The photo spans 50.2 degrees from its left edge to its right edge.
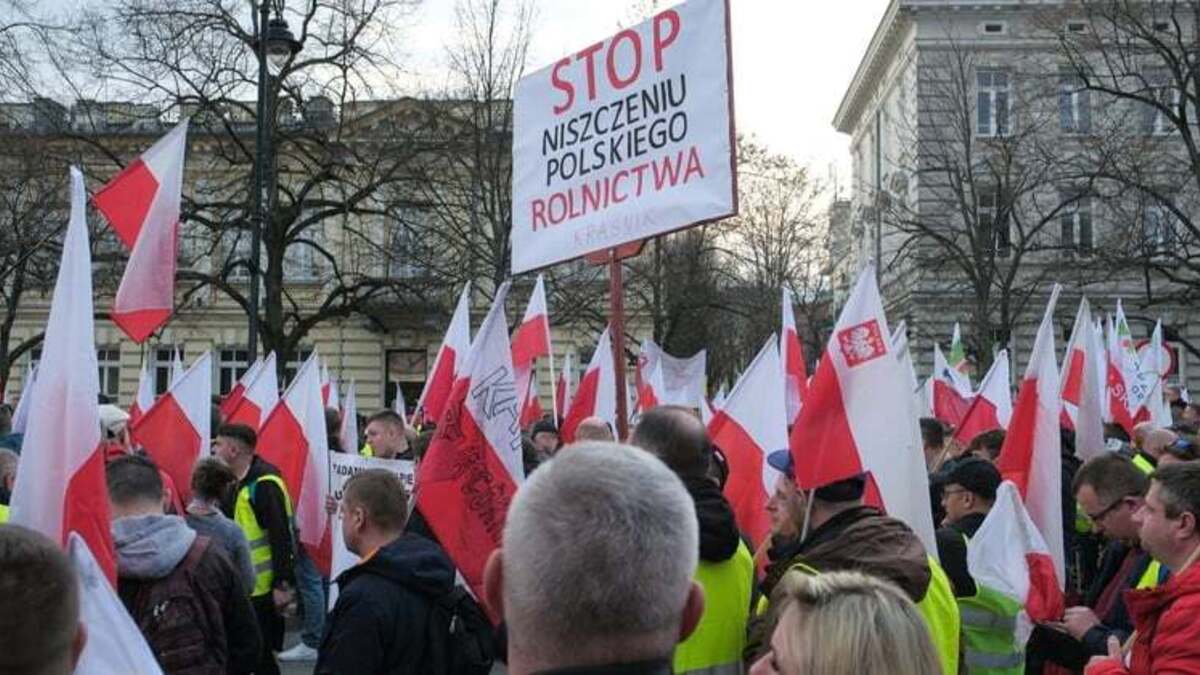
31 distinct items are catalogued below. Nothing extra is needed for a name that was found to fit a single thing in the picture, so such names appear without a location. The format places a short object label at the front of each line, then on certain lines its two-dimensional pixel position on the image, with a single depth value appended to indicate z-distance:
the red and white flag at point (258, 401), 10.94
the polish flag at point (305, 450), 8.43
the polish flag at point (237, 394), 11.38
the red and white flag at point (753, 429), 7.11
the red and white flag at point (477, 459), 5.08
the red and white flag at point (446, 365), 9.05
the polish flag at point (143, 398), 11.61
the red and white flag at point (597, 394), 11.05
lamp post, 16.06
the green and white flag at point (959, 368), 17.48
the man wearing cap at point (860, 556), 3.59
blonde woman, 2.49
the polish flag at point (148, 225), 7.25
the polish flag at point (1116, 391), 13.59
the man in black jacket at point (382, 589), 4.17
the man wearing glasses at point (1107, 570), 4.46
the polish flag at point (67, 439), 3.70
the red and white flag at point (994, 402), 11.35
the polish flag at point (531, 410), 13.62
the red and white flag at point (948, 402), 14.90
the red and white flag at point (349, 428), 12.50
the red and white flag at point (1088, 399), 7.57
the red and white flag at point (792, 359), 9.68
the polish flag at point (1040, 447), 5.84
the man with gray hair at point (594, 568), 1.87
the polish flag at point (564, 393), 16.97
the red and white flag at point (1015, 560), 4.95
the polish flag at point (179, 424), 8.02
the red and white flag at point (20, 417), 11.17
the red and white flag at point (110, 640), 3.26
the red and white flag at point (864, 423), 4.63
